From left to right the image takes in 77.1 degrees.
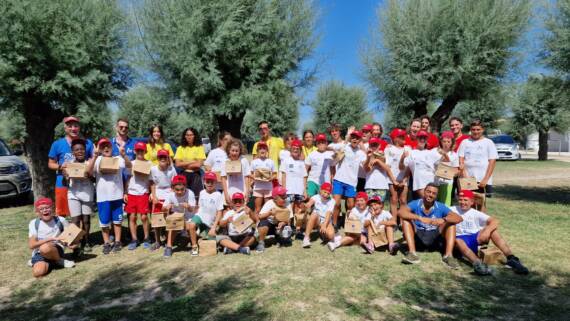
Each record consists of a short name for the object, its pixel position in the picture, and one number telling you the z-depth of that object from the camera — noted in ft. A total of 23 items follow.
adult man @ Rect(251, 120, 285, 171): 23.50
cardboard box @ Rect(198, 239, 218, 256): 18.06
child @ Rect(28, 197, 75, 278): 16.12
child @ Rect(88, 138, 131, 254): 18.44
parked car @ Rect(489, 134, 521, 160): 83.97
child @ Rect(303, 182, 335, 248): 19.49
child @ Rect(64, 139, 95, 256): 18.38
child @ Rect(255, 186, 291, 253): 19.10
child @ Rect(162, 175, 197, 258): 18.67
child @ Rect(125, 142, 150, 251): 19.01
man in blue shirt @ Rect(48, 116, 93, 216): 18.86
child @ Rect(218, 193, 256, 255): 18.39
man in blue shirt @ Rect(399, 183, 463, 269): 16.46
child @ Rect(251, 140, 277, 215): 21.03
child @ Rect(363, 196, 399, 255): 18.07
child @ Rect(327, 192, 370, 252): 19.01
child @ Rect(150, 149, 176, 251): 19.25
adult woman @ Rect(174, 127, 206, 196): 21.18
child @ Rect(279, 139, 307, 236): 21.20
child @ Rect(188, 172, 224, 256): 19.19
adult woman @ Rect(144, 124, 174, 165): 20.48
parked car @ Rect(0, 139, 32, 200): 30.76
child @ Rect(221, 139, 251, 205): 20.52
